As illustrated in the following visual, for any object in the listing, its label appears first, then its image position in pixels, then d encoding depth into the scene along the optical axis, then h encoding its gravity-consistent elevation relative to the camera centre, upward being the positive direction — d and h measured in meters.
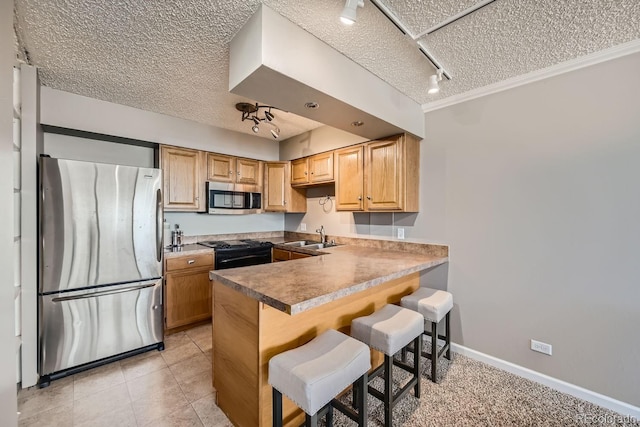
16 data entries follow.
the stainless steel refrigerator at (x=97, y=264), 2.18 -0.47
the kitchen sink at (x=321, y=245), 3.73 -0.48
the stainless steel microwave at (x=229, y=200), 3.57 +0.16
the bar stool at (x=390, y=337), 1.66 -0.83
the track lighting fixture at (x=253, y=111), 2.93 +1.16
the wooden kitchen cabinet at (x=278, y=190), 4.18 +0.33
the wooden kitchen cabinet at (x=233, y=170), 3.64 +0.60
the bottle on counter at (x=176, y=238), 3.43 -0.35
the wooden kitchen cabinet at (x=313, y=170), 3.56 +0.59
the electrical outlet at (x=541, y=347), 2.14 -1.11
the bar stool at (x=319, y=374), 1.21 -0.79
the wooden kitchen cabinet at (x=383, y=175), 2.77 +0.39
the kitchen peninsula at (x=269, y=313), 1.50 -0.68
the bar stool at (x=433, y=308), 2.15 -0.81
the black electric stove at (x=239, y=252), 3.33 -0.54
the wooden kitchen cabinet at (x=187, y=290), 3.00 -0.92
